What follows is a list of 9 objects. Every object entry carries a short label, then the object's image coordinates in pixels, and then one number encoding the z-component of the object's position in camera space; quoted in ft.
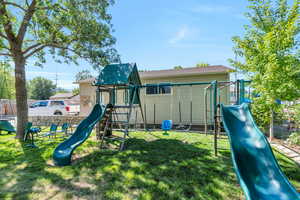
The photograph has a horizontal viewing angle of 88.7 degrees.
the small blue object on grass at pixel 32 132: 18.70
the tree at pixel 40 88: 138.87
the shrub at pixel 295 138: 14.99
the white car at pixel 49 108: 47.10
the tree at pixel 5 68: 25.53
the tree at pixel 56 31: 20.82
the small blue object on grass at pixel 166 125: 19.90
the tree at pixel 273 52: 13.50
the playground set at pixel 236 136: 7.78
